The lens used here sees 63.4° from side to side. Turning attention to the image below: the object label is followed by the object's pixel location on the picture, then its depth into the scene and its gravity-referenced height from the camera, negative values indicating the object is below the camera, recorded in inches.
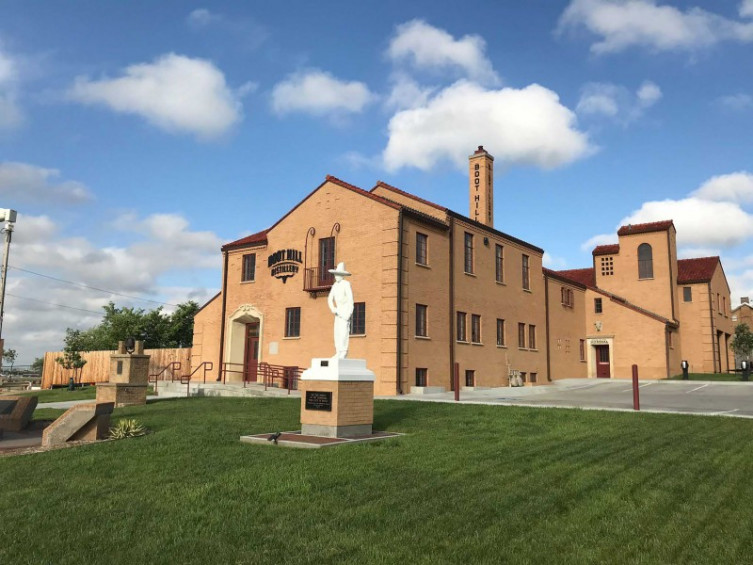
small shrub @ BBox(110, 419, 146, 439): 467.6 -49.9
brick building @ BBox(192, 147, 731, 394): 960.9 +133.6
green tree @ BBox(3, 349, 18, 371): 2427.4 +29.5
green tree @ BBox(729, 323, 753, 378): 1908.2 +107.2
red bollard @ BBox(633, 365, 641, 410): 653.1 -18.9
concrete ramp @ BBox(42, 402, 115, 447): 455.8 -46.0
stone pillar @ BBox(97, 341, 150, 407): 743.1 -18.1
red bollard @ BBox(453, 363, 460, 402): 776.7 -15.5
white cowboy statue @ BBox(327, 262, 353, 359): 498.0 +55.6
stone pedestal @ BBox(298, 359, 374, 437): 444.6 -22.6
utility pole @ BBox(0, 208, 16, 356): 993.0 +162.2
